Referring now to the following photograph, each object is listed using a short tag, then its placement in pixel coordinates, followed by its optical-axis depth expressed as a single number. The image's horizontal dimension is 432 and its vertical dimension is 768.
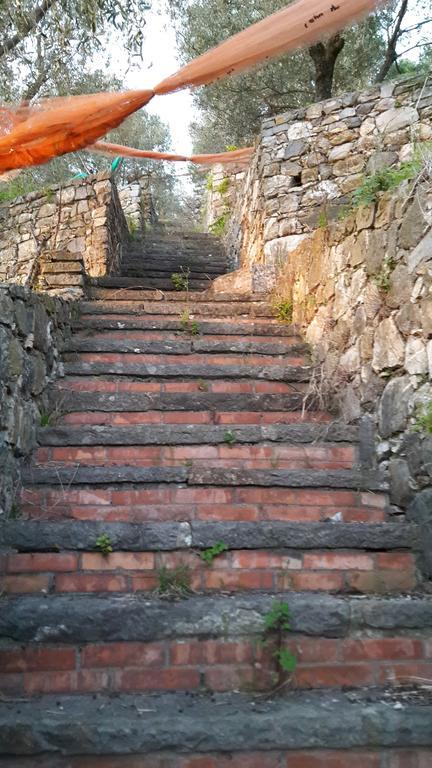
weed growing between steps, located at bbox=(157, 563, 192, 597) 2.28
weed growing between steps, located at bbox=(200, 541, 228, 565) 2.40
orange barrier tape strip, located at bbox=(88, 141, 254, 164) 7.16
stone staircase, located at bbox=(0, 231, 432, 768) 1.81
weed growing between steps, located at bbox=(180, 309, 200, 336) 4.36
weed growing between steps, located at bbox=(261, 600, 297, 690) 2.02
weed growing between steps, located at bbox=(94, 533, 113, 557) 2.38
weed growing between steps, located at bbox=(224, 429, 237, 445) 3.13
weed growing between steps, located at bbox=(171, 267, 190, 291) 6.53
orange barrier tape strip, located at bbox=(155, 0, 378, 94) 3.81
